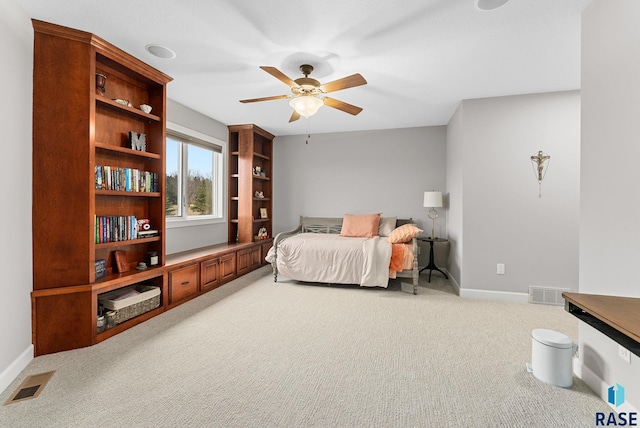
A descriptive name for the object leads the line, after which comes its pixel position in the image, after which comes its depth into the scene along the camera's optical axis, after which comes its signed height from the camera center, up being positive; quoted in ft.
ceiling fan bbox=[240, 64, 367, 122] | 8.17 +3.64
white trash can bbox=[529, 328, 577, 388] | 6.21 -3.16
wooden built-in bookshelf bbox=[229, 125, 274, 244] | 16.98 +1.74
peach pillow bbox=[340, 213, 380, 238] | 16.61 -0.84
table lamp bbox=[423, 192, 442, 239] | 15.72 +0.68
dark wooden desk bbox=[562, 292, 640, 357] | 3.63 -1.37
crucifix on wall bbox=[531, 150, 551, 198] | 11.43 +1.87
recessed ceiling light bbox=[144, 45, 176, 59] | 8.45 +4.71
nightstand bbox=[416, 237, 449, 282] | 15.31 -2.36
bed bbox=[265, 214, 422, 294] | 13.10 -2.24
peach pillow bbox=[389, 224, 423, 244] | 13.41 -1.07
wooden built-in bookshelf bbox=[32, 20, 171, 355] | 7.48 +0.55
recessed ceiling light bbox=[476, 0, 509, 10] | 6.31 +4.55
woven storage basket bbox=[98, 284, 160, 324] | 8.70 -2.89
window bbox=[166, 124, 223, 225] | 13.48 +1.68
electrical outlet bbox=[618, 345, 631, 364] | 5.18 -2.55
